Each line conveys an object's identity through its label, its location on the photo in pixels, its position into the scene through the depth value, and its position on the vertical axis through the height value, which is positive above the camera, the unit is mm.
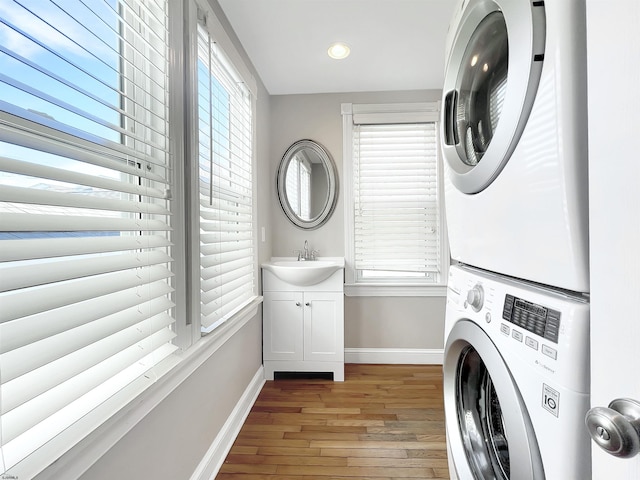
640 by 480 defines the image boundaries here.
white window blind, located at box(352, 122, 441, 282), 2764 +300
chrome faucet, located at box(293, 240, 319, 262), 2758 -157
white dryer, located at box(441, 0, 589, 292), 542 +188
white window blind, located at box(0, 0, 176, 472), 643 +43
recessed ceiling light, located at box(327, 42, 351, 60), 2077 +1207
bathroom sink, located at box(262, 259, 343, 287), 2346 -276
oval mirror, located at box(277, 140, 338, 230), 2781 +441
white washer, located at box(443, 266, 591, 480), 539 -287
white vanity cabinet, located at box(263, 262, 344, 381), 2465 -687
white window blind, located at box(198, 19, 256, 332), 1500 +270
